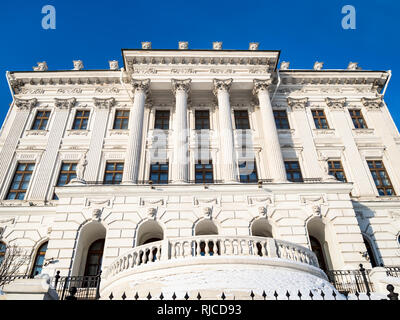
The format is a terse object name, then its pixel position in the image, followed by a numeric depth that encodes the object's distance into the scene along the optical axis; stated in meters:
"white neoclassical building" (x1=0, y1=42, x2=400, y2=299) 11.55
